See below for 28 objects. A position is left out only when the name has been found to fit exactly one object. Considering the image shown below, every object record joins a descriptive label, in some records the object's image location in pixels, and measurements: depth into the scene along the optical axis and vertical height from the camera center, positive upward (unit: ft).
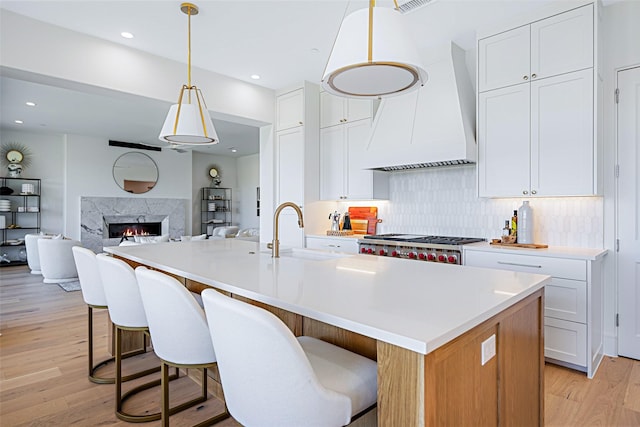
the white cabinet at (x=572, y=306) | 8.29 -2.19
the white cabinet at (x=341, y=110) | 13.98 +4.12
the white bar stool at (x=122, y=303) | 6.15 -1.57
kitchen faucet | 7.13 -0.49
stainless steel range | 10.37 -1.05
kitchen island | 3.01 -0.99
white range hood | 10.79 +2.89
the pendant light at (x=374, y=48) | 4.83 +2.23
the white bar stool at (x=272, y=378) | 3.03 -1.51
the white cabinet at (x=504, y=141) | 9.84 +2.00
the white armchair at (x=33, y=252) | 20.80 -2.32
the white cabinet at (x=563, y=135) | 8.84 +1.96
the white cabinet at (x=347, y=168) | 13.92 +1.83
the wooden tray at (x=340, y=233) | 14.44 -0.81
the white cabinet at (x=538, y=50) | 8.91 +4.28
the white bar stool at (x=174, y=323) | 4.56 -1.44
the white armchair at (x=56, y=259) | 18.45 -2.39
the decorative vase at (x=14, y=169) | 24.68 +2.94
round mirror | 28.53 +3.24
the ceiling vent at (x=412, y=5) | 9.07 +5.27
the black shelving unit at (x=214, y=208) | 34.37 +0.43
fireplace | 26.73 -0.30
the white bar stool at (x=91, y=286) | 7.52 -1.55
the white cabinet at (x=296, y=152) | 15.11 +2.59
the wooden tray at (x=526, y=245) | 9.63 -0.88
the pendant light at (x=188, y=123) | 8.56 +2.13
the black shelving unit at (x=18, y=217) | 24.59 -0.32
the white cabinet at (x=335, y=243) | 13.25 -1.17
